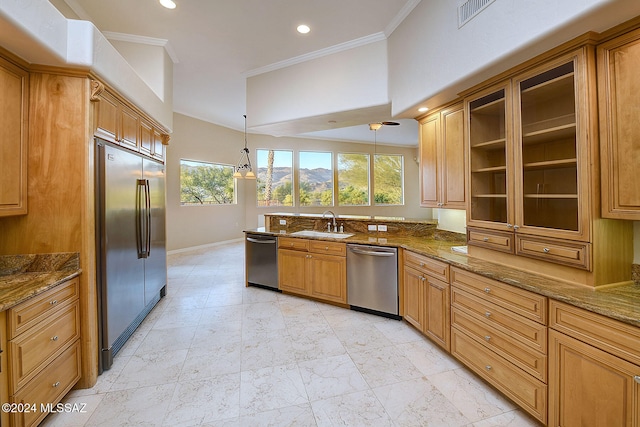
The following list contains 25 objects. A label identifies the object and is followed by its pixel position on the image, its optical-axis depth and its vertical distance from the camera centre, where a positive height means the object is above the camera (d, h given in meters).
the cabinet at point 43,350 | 1.46 -0.79
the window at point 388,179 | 9.53 +1.24
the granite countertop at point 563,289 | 1.28 -0.44
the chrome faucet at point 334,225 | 3.93 -0.15
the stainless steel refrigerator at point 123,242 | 2.15 -0.23
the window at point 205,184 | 6.72 +0.87
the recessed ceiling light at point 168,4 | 2.74 +2.17
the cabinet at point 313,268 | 3.34 -0.69
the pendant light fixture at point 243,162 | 7.77 +1.58
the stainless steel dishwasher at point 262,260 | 3.89 -0.64
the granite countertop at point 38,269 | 1.73 -0.36
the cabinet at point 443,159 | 2.54 +0.55
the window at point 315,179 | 8.61 +1.17
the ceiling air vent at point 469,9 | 1.97 +1.54
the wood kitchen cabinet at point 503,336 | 1.58 -0.82
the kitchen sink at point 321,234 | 3.57 -0.26
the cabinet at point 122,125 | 2.14 +0.89
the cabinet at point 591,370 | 1.21 -0.77
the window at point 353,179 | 9.09 +1.20
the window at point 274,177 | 8.21 +1.17
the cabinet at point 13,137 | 1.73 +0.54
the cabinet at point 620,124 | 1.42 +0.47
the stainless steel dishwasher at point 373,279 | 3.00 -0.74
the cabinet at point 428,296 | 2.32 -0.78
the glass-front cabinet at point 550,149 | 1.63 +0.41
